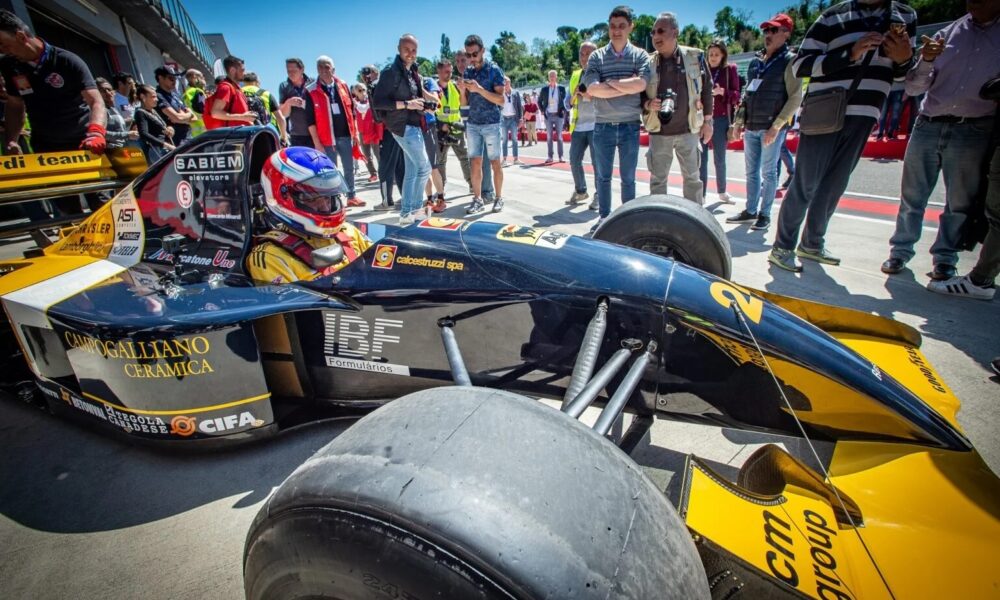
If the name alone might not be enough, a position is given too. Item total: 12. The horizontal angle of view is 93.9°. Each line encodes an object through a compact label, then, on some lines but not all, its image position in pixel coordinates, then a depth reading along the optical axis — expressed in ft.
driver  7.41
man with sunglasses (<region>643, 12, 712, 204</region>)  13.64
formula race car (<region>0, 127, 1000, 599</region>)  2.78
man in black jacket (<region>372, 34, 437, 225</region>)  16.88
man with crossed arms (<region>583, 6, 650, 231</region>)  13.83
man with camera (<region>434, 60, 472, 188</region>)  22.18
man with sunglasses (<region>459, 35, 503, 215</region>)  17.98
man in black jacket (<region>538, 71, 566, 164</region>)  36.40
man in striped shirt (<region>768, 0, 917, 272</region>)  10.43
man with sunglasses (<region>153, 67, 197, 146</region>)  20.98
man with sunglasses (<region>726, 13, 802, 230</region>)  13.76
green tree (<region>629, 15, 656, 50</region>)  260.42
